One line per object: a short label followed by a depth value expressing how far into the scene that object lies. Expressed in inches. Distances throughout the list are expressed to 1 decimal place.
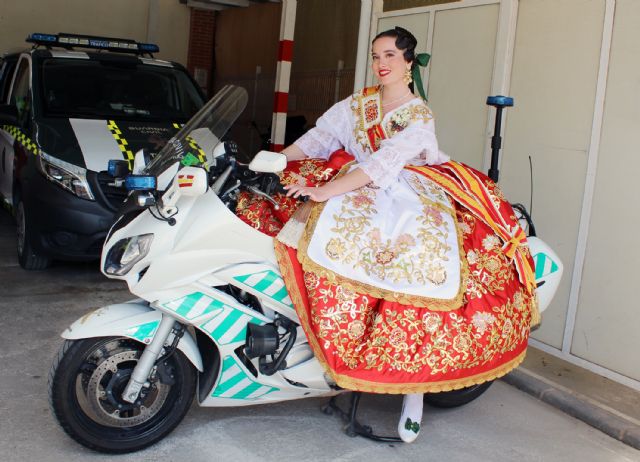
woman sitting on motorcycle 108.2
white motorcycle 103.5
